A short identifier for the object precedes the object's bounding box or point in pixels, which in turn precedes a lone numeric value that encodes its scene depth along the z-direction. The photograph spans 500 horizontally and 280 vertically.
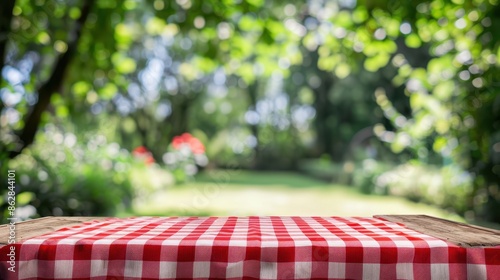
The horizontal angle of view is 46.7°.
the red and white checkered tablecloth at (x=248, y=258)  1.71
